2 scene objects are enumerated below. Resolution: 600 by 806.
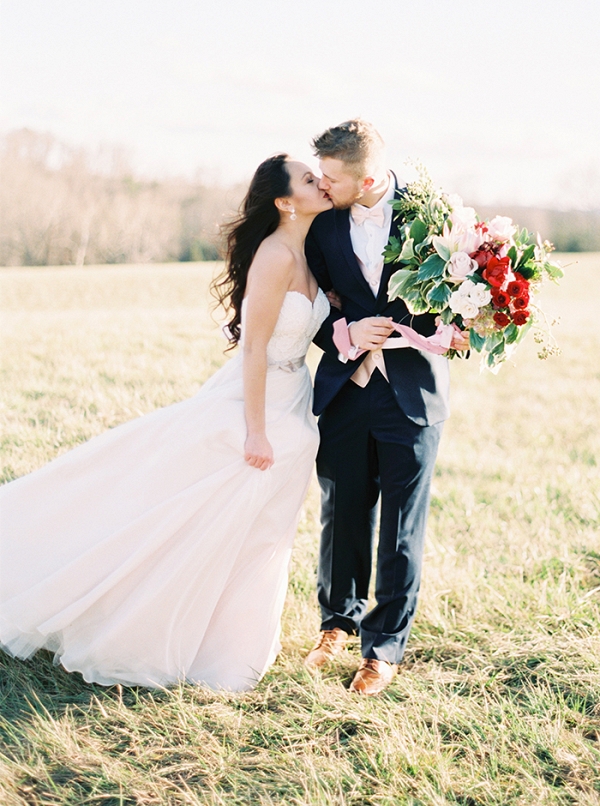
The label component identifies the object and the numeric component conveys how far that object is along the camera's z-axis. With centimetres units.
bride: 371
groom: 365
